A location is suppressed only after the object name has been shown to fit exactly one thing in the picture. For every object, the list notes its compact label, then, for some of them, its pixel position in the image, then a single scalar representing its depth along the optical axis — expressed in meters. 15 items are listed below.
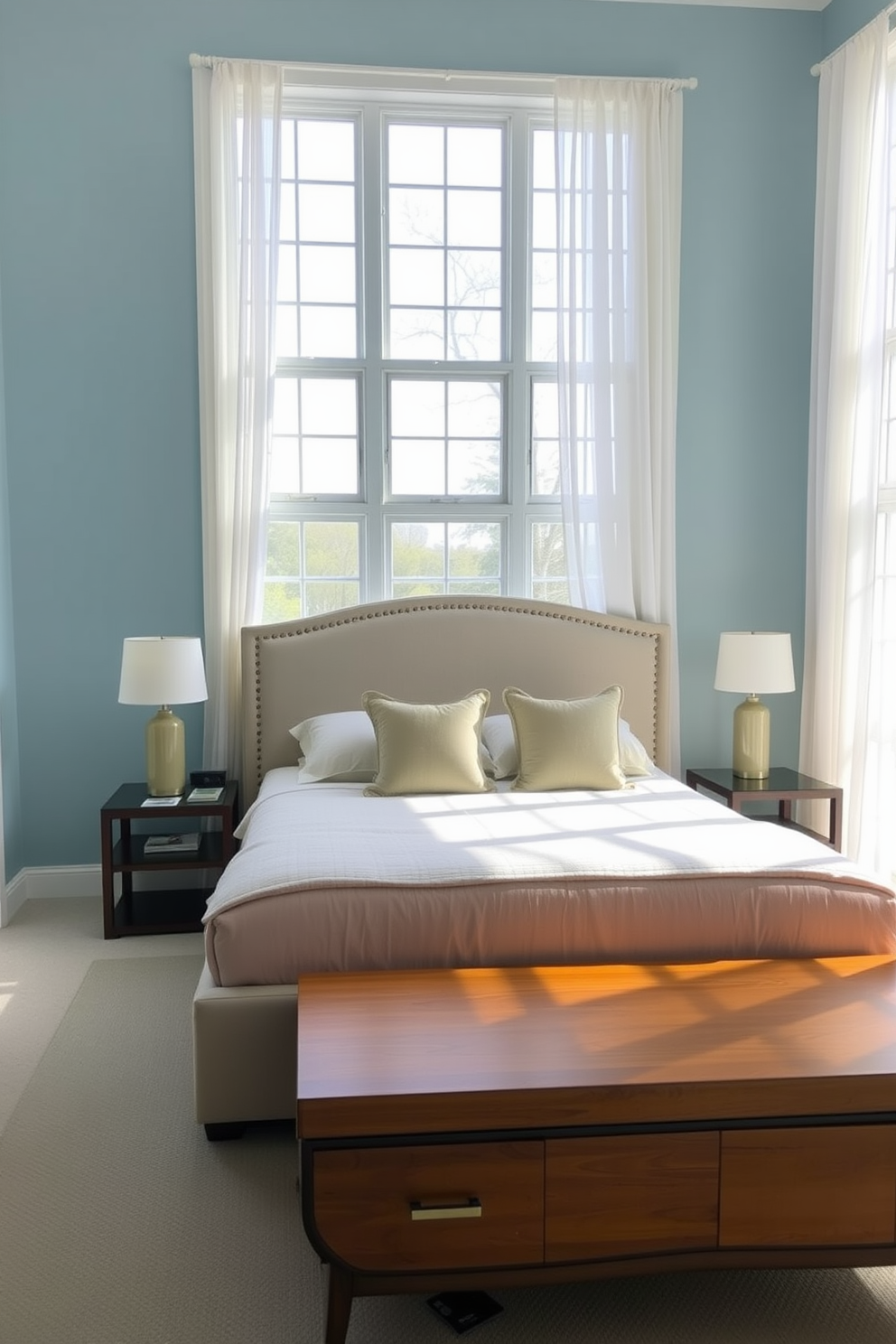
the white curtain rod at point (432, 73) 4.29
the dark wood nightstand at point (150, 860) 4.01
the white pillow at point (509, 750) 3.98
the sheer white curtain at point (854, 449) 4.18
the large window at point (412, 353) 4.51
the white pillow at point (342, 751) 3.90
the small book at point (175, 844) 4.15
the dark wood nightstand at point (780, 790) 4.19
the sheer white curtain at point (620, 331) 4.46
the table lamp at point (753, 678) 4.27
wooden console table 1.89
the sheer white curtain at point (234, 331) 4.27
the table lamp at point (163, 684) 4.03
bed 2.53
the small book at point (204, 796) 4.09
